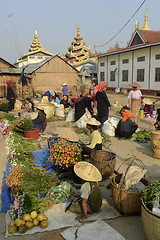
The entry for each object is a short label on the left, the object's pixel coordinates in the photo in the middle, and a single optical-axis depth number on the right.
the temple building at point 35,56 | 43.91
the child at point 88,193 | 3.34
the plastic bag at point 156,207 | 2.54
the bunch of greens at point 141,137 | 7.36
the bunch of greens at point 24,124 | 6.21
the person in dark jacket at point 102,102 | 7.52
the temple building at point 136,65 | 21.06
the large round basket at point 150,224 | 2.54
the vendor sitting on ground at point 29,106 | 10.24
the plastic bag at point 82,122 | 8.69
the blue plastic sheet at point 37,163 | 3.81
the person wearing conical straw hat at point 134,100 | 9.13
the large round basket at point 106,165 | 4.44
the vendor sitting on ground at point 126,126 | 7.32
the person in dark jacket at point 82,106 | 8.52
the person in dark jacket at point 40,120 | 7.25
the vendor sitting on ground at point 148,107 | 11.23
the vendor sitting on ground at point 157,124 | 6.64
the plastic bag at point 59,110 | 11.22
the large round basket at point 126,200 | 3.27
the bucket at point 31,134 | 6.33
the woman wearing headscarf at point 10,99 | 11.29
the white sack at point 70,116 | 10.05
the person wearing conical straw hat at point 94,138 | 4.88
